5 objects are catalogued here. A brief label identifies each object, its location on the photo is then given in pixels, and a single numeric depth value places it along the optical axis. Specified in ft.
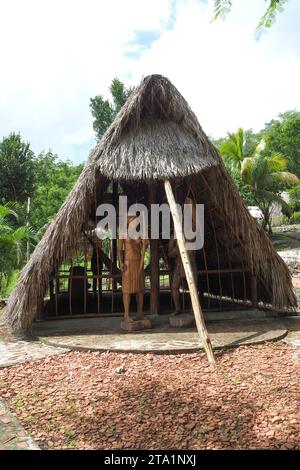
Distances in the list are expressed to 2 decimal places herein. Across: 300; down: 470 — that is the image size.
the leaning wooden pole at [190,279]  14.34
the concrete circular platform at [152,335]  16.06
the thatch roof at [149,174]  18.62
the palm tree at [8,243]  32.45
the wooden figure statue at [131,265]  18.76
